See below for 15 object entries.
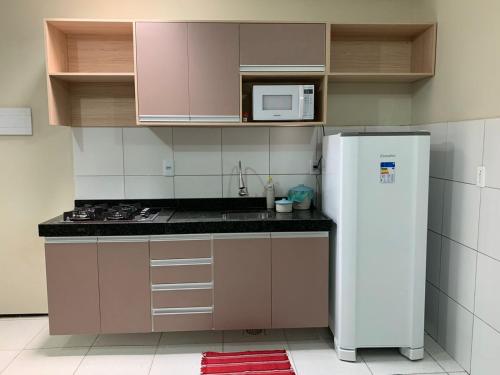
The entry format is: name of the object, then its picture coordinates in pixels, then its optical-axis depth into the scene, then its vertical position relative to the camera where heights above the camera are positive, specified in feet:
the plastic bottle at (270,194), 9.41 -1.01
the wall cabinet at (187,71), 8.09 +1.70
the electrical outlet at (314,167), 9.62 -0.38
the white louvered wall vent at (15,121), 9.08 +0.75
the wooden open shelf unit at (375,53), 9.16 +2.38
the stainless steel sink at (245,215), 8.20 -1.41
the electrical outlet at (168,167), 9.49 -0.35
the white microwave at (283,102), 8.36 +1.07
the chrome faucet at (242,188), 9.41 -0.89
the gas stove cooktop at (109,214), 7.98 -1.30
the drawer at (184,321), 7.93 -3.43
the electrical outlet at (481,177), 6.68 -0.44
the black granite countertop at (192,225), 7.62 -1.44
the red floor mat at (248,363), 7.27 -4.05
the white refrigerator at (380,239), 7.21 -1.66
